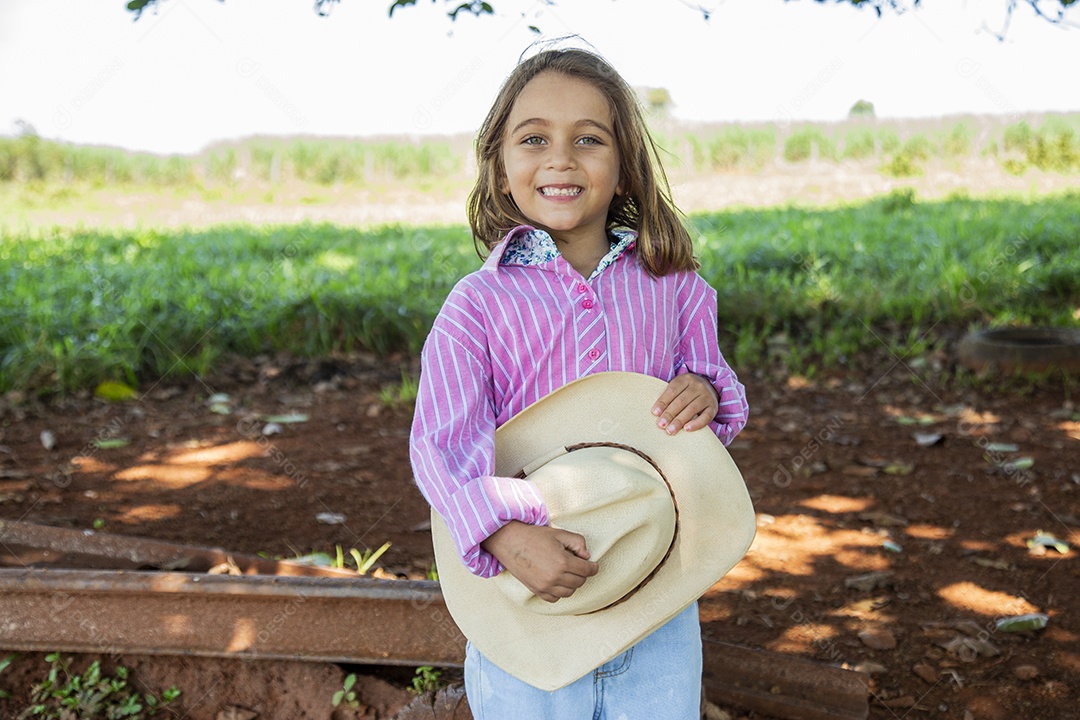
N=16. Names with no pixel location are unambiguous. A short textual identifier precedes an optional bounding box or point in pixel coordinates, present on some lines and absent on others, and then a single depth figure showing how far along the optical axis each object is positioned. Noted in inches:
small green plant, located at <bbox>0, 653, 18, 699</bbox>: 93.6
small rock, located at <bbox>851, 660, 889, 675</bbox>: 98.0
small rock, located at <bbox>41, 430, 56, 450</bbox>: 160.2
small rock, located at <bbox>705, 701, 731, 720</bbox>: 86.4
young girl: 62.0
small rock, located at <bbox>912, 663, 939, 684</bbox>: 96.6
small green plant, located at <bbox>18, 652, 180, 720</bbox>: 91.7
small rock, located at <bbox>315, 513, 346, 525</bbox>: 130.4
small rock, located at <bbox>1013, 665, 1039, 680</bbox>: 95.7
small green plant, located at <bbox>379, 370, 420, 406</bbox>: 182.9
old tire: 190.1
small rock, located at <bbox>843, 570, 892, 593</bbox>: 114.8
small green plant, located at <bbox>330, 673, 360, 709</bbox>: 88.8
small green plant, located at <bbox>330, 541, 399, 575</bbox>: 108.4
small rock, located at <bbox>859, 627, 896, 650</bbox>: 102.7
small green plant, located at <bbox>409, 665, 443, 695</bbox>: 87.7
